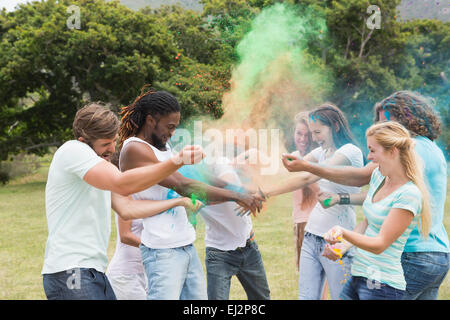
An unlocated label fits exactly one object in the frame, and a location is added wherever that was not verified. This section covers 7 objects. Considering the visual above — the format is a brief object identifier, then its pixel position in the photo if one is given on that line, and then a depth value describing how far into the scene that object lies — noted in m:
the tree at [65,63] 14.05
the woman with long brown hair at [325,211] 3.63
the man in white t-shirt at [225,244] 3.59
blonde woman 2.65
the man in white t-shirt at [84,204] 2.53
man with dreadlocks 3.09
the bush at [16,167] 21.61
